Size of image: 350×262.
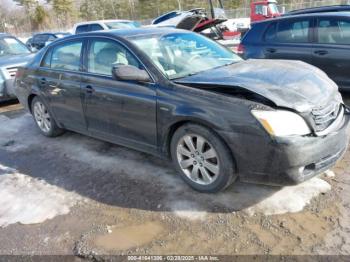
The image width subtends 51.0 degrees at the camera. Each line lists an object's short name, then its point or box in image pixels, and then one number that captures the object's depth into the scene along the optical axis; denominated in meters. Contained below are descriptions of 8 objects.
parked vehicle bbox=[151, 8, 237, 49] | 13.76
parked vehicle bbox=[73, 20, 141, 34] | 12.93
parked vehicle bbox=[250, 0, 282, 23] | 18.66
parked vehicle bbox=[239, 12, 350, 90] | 6.13
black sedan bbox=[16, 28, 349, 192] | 3.12
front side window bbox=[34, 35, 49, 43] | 21.33
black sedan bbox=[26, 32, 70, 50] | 21.03
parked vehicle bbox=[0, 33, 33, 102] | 8.23
